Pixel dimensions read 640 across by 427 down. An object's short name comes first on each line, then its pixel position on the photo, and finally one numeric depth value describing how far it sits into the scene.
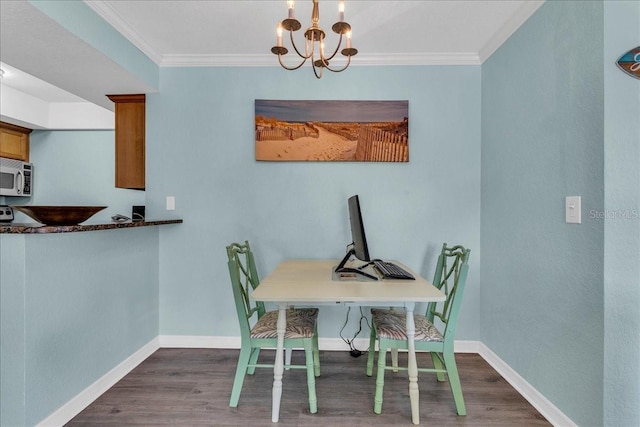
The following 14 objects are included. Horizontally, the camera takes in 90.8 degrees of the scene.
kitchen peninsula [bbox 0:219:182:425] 1.38
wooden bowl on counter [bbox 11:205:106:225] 1.47
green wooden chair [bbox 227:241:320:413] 1.63
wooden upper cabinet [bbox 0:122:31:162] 3.44
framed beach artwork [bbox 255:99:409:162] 2.40
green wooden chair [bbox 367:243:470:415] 1.61
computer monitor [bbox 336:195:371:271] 1.71
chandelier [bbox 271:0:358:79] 1.23
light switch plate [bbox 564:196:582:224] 1.45
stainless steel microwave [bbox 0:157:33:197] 3.33
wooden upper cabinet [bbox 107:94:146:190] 2.52
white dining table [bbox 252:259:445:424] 1.42
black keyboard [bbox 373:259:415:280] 1.74
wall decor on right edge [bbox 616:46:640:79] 1.26
